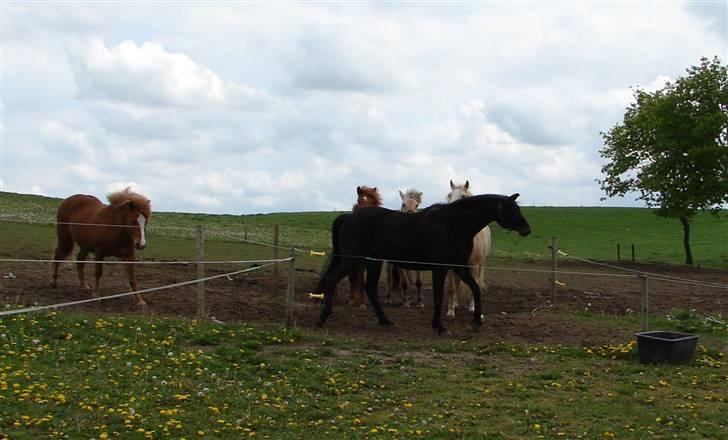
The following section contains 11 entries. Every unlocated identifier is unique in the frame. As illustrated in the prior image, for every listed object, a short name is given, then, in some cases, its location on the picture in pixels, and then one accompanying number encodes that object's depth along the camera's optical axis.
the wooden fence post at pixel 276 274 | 14.49
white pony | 13.70
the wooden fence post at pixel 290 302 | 10.92
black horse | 11.90
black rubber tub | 10.00
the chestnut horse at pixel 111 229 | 12.36
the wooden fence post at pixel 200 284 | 11.53
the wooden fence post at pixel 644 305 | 11.61
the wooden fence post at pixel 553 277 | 16.33
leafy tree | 29.83
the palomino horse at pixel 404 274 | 14.74
